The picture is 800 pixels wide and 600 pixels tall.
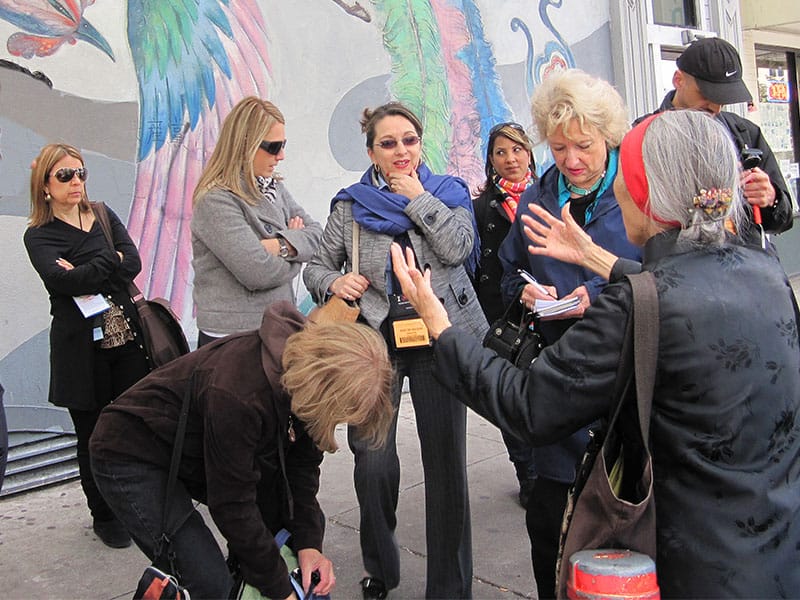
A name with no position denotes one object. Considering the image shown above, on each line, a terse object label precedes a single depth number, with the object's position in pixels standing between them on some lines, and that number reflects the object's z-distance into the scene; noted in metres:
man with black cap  3.42
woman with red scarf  4.40
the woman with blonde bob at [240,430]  2.23
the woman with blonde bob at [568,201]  2.73
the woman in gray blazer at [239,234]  3.65
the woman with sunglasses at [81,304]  3.83
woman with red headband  1.67
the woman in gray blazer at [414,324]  3.13
